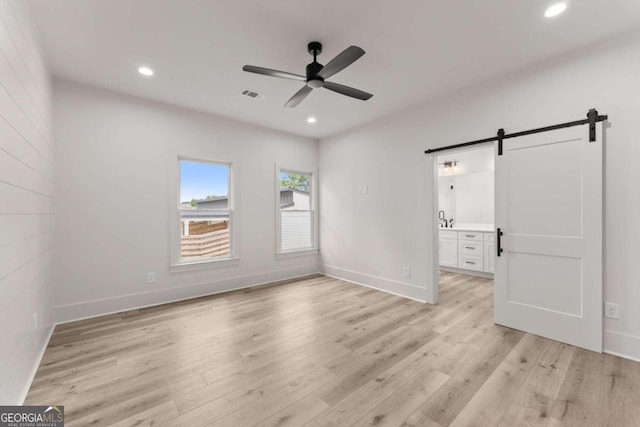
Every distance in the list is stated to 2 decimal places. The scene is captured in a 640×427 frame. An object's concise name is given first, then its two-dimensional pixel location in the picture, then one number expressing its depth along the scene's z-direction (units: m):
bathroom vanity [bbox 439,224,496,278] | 5.15
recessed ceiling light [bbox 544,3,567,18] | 2.09
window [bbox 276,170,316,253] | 5.28
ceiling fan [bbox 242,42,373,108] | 2.15
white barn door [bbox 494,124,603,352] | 2.54
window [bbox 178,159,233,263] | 4.20
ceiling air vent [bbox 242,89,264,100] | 3.54
